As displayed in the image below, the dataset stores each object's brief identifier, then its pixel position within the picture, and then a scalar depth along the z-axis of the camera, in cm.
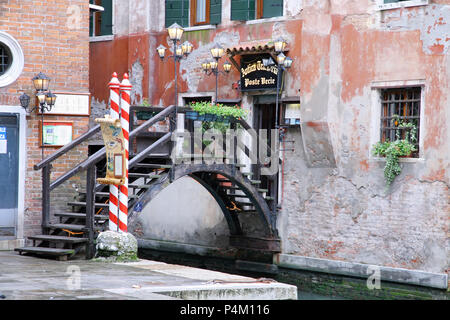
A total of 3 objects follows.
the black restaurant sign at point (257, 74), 1723
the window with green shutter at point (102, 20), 2047
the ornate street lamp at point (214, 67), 1794
